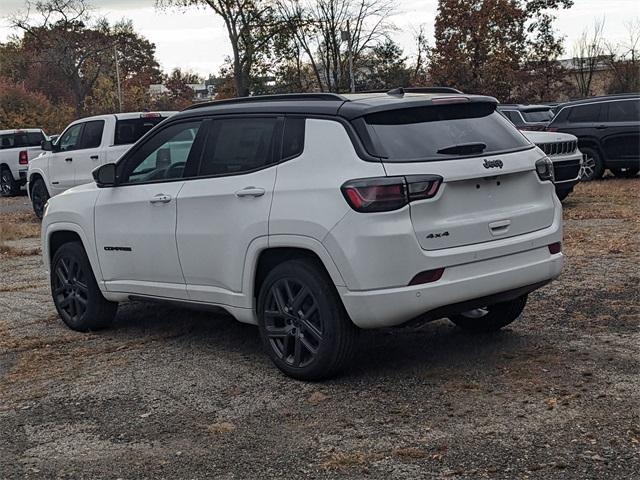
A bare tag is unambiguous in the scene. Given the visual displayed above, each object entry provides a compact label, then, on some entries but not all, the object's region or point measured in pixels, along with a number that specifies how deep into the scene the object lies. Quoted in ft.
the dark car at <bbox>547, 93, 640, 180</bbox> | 59.93
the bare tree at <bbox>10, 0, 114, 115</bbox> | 185.88
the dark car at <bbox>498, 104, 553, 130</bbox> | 65.57
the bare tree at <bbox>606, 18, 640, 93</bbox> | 156.97
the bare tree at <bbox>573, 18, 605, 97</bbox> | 172.96
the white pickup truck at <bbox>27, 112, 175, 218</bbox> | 53.01
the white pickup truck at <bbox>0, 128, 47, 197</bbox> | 80.89
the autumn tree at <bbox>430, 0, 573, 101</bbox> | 147.95
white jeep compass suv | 16.96
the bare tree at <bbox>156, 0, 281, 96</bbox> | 136.98
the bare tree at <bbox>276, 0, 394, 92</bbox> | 143.84
